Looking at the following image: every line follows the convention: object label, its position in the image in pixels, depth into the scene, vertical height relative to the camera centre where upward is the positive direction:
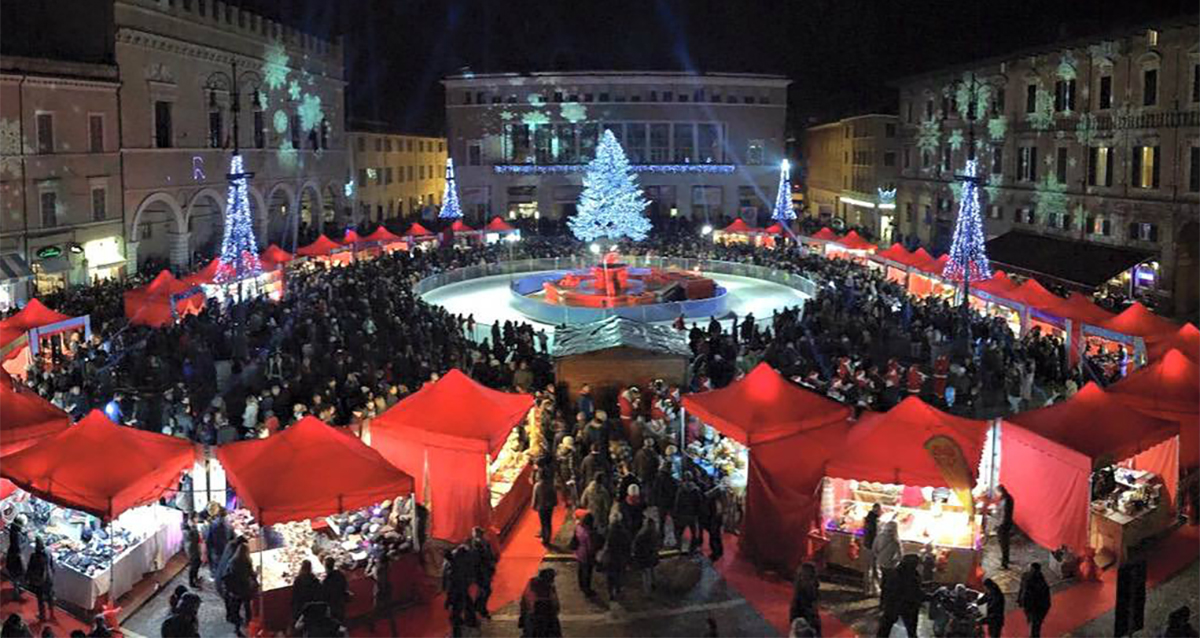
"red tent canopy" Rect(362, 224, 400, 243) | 43.38 -1.62
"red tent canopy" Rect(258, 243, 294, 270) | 34.56 -1.96
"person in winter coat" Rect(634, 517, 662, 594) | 12.46 -4.00
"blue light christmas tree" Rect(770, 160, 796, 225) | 50.28 -0.49
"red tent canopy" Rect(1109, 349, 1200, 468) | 15.20 -2.82
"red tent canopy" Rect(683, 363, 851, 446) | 14.36 -2.89
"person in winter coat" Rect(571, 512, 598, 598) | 12.54 -4.06
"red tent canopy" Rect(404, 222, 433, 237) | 46.10 -1.48
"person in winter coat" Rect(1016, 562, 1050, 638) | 11.23 -4.11
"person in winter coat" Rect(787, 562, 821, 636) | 10.76 -3.93
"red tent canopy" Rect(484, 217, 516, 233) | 49.34 -1.38
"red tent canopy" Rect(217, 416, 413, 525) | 11.88 -3.13
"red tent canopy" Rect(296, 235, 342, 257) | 38.44 -1.88
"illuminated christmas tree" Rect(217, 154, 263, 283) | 28.30 -1.19
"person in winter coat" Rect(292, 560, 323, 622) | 10.98 -3.95
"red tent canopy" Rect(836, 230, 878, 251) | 40.78 -1.71
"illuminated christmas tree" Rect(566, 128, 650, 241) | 45.19 -0.13
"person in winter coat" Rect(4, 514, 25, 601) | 12.60 -4.20
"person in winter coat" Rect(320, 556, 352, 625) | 11.02 -3.99
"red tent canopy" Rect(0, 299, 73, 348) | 21.83 -2.60
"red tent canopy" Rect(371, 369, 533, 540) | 13.93 -3.24
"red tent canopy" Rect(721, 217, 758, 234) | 49.31 -1.40
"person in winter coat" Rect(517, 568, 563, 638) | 10.52 -3.97
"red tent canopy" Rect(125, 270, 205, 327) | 25.73 -2.56
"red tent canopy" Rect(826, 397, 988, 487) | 12.80 -2.99
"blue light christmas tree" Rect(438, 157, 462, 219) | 51.78 -0.41
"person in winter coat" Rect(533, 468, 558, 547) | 13.76 -3.77
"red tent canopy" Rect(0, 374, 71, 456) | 14.62 -3.09
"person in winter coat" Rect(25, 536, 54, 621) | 12.02 -4.19
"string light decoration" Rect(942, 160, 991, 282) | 25.95 -1.13
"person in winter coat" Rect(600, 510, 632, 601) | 12.29 -3.97
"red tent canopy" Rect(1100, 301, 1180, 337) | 21.28 -2.47
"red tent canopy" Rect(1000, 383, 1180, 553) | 13.38 -3.16
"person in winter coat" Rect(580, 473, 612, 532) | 12.99 -3.64
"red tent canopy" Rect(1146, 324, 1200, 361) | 18.84 -2.60
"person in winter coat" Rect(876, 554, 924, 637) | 11.05 -4.03
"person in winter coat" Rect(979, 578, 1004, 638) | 11.05 -4.14
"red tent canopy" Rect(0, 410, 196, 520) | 12.23 -3.15
